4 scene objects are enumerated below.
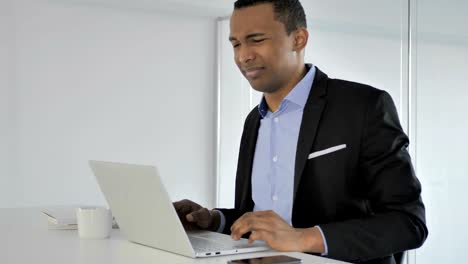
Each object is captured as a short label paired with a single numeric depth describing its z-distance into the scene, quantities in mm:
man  2660
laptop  2406
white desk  2386
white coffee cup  2712
